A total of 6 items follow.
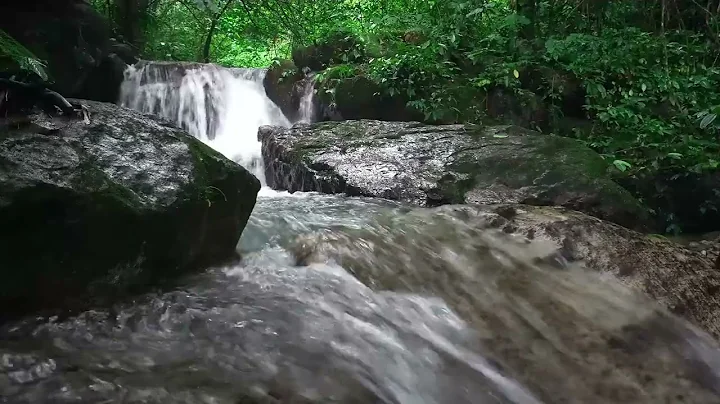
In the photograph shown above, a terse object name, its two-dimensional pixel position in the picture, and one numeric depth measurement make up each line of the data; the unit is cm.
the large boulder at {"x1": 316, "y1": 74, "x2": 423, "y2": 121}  733
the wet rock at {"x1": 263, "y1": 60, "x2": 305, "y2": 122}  874
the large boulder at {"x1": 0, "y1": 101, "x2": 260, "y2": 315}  224
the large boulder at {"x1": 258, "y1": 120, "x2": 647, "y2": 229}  472
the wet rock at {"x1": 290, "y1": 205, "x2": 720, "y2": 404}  231
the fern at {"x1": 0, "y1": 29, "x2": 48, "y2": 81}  278
